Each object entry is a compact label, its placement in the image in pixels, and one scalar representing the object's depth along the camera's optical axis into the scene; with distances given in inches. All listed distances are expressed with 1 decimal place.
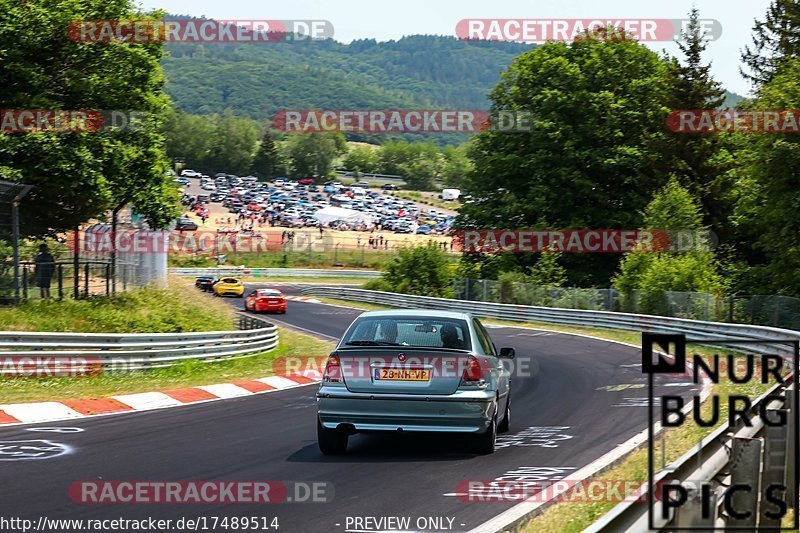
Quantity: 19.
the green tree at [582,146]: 2103.8
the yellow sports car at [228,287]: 2353.6
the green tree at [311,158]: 7258.9
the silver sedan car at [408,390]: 405.1
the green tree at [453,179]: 7762.8
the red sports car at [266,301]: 1924.2
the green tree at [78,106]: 928.3
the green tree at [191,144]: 7317.9
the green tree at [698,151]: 2105.1
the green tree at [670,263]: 1523.1
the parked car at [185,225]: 3619.3
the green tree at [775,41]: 2300.7
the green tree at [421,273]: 2225.6
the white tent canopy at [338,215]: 4434.1
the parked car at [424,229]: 4439.0
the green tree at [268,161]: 7258.9
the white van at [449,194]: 6437.0
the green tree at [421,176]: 7401.6
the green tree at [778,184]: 1526.8
